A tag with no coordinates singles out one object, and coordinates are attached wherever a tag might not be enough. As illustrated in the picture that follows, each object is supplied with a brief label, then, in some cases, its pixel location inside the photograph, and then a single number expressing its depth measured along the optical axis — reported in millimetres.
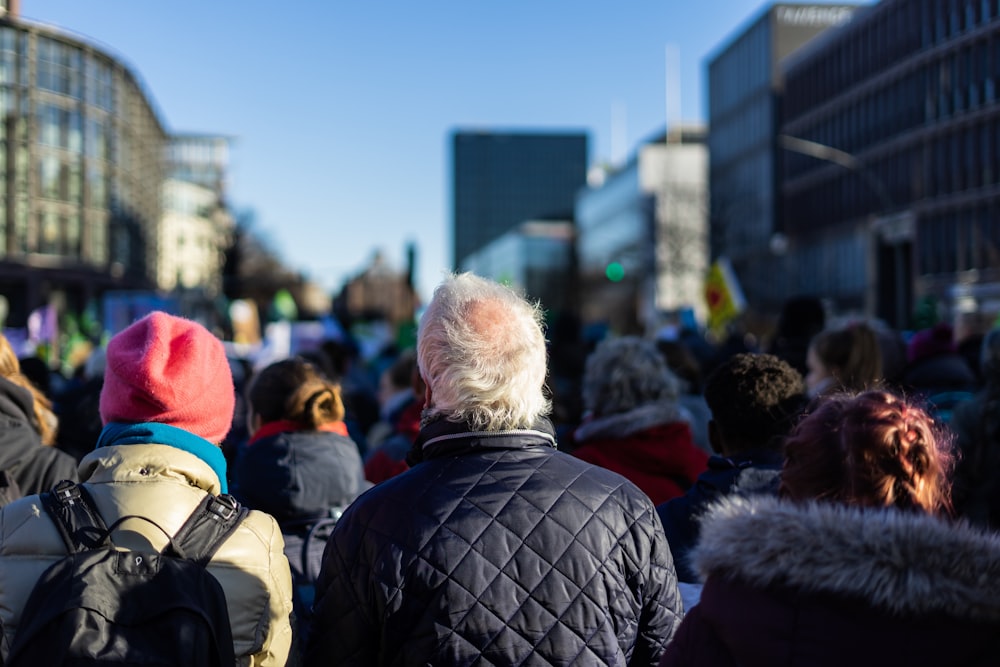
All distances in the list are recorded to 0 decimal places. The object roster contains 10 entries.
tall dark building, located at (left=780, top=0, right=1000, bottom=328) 48031
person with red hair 1990
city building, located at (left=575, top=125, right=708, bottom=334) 73281
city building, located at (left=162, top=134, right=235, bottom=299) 93375
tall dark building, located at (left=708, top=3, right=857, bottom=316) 71875
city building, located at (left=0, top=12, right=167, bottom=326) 56875
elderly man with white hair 2541
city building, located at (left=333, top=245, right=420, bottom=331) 135738
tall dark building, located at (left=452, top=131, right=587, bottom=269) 194125
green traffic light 23070
